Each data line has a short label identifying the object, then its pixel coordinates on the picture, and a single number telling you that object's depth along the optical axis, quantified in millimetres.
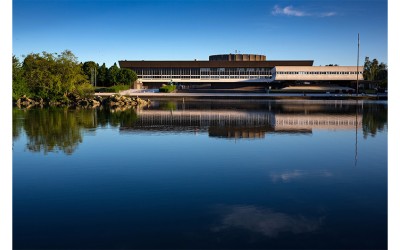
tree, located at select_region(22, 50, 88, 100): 49812
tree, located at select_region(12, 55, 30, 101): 49375
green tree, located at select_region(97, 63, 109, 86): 88312
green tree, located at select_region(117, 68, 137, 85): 84500
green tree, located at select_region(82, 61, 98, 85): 84338
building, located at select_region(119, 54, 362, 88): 93875
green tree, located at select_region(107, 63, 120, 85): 84456
